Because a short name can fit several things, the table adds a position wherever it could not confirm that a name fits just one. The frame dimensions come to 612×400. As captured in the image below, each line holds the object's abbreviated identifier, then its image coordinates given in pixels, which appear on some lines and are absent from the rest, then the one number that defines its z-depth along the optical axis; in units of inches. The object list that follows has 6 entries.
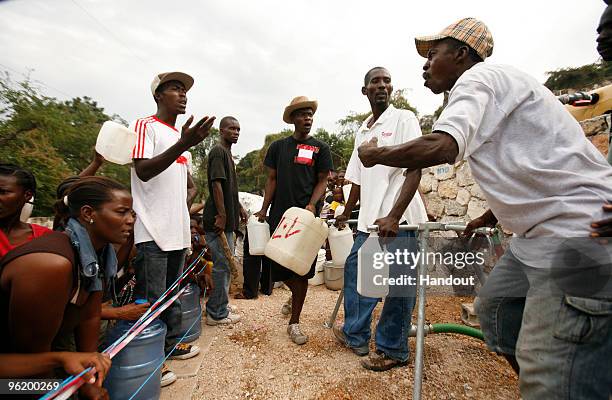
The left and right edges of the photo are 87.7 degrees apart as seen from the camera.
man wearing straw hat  121.6
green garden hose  94.2
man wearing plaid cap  40.2
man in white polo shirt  94.1
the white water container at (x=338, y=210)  233.5
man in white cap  84.4
